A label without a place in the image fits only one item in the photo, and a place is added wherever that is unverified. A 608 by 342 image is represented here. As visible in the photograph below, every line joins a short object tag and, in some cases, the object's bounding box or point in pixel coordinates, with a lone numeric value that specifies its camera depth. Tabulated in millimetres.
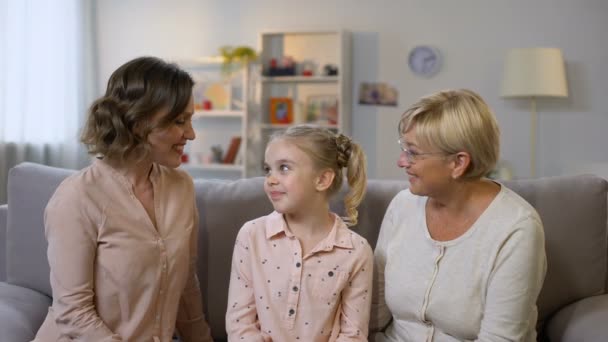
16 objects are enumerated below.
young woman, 1577
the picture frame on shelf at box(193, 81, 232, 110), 5496
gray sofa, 1907
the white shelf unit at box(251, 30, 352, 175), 5242
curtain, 4578
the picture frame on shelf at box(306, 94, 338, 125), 5250
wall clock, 5203
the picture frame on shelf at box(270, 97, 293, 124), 5355
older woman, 1539
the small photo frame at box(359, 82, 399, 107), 5316
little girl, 1665
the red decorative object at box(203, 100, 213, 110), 5492
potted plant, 5242
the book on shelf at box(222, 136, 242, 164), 5461
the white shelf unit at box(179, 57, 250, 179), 5484
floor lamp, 4648
